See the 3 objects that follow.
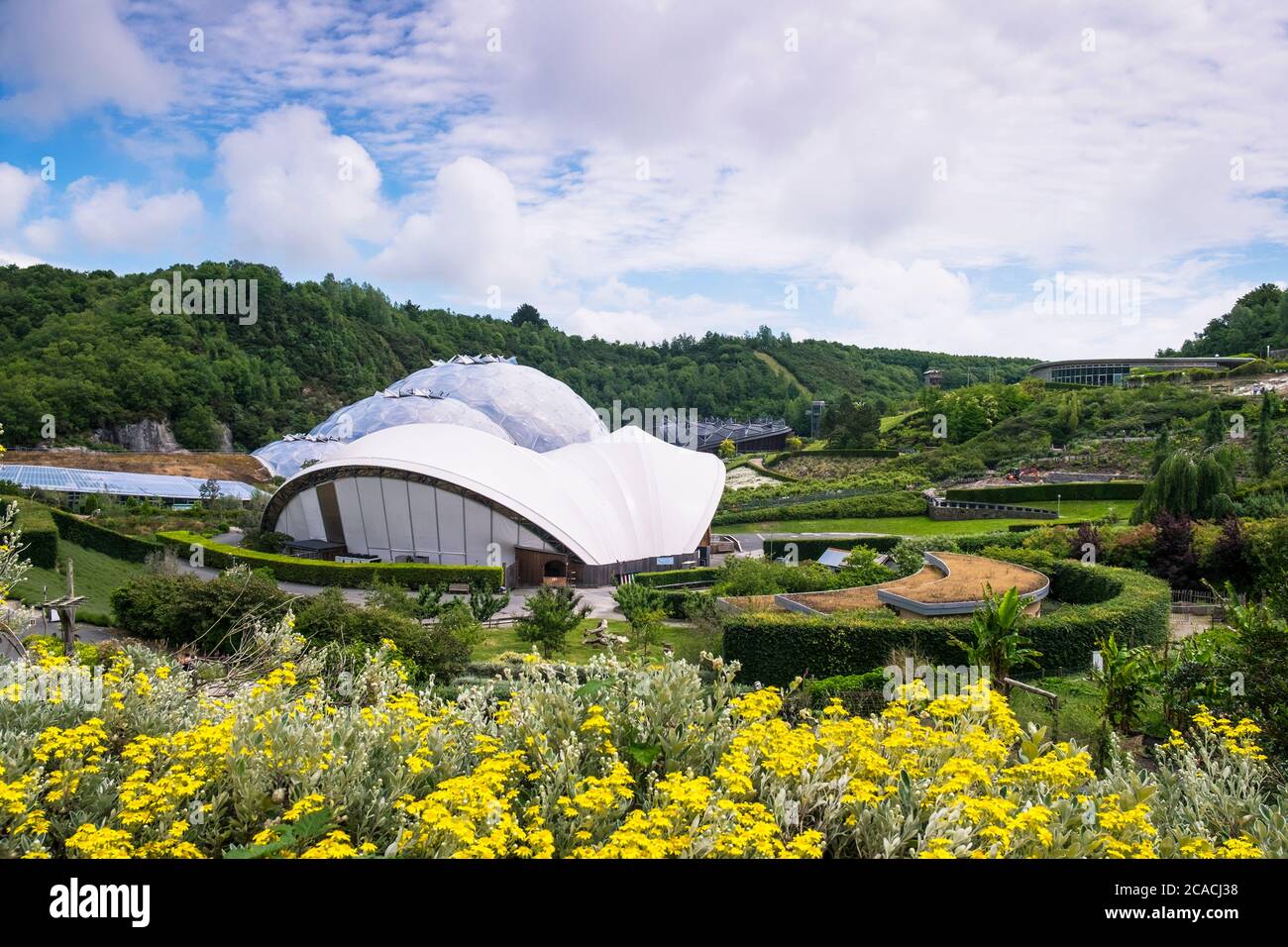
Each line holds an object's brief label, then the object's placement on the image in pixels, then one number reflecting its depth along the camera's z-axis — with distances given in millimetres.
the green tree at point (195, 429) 71250
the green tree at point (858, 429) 72000
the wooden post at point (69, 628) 14367
